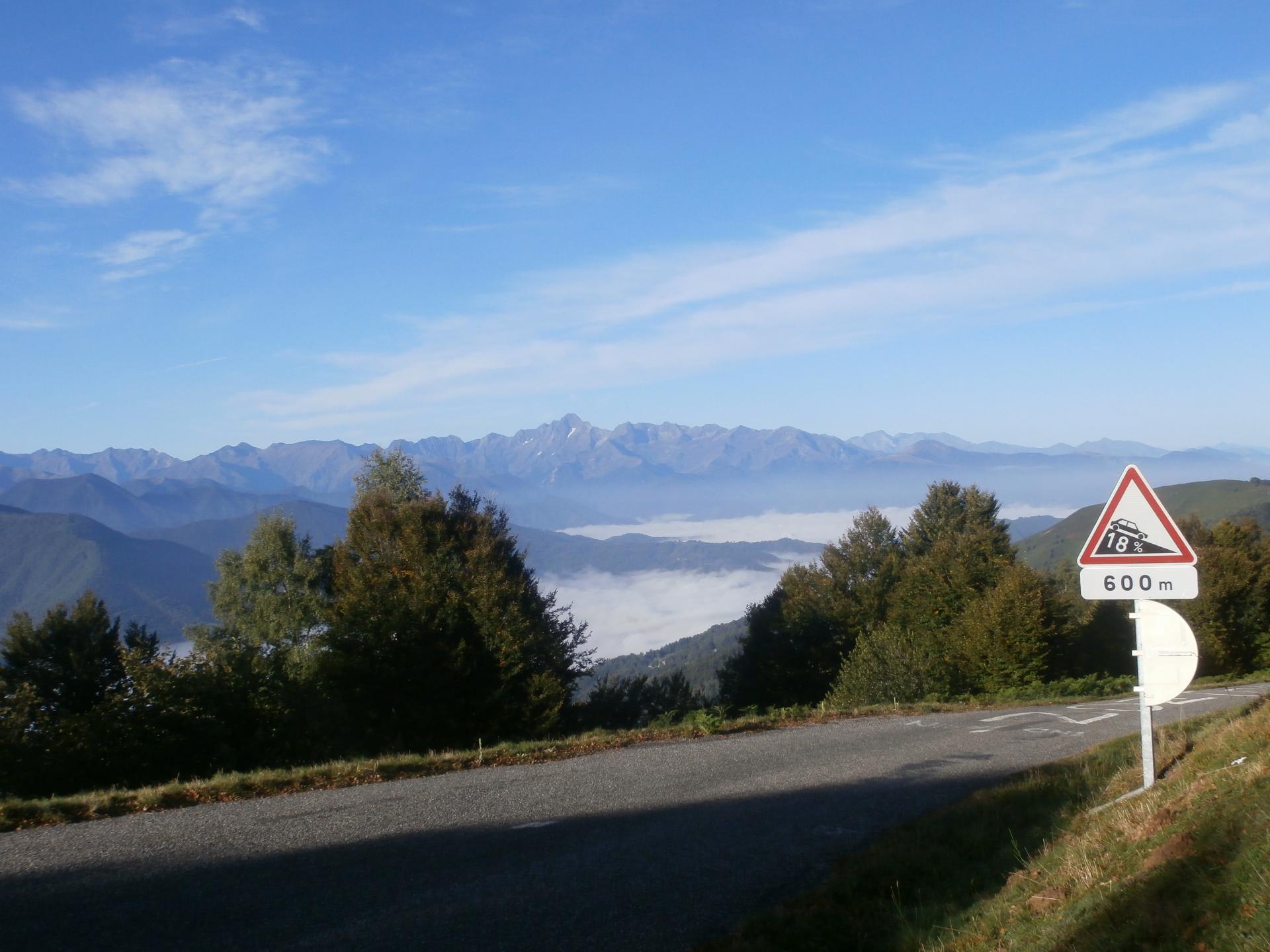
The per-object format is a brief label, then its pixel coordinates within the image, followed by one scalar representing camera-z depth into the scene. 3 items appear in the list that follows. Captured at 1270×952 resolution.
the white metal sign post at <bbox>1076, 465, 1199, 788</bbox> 7.61
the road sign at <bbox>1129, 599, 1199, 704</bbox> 7.62
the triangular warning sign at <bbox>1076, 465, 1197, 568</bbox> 7.64
